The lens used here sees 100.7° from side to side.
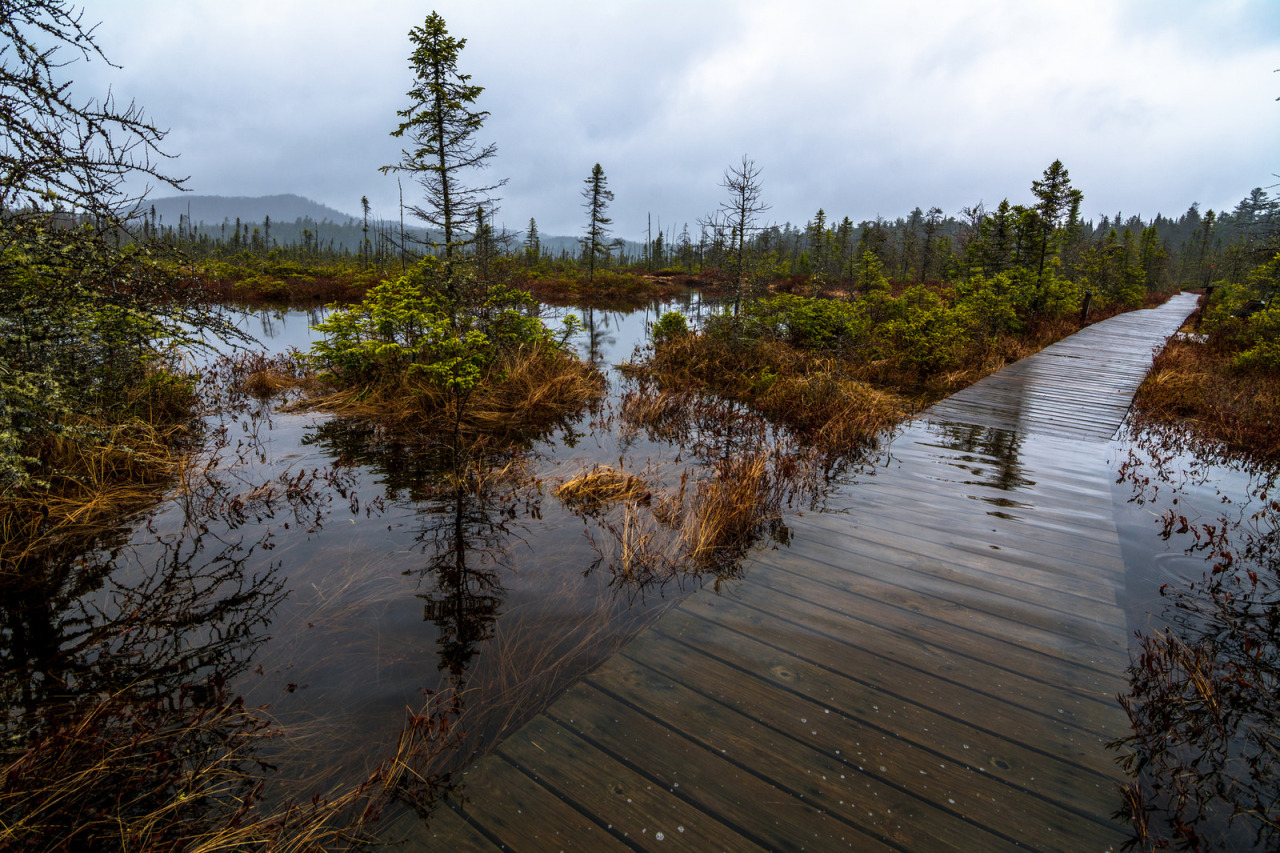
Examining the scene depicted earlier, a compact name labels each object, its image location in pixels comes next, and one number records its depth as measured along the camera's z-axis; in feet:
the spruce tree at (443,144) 39.81
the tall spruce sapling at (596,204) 137.18
